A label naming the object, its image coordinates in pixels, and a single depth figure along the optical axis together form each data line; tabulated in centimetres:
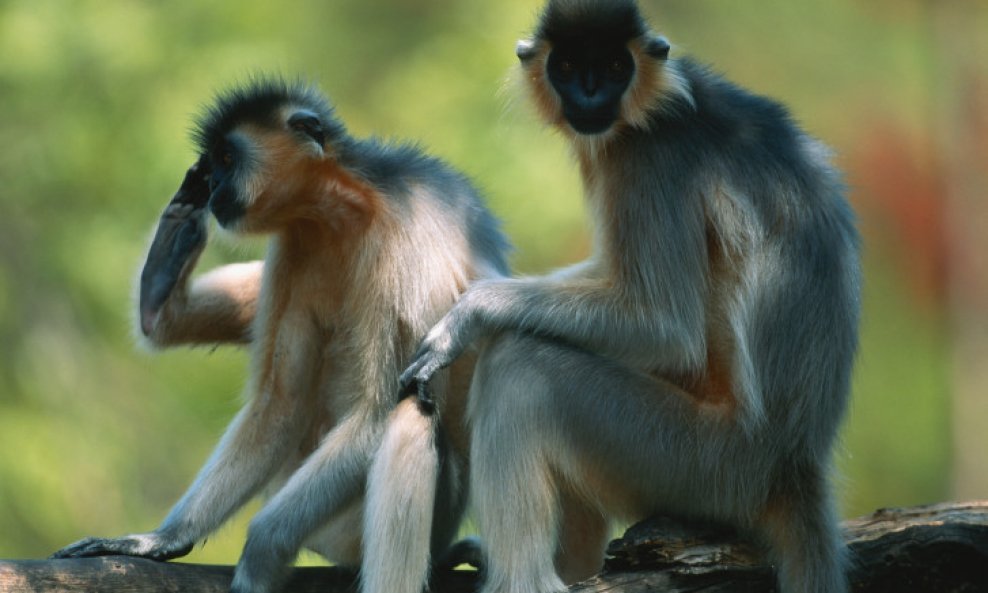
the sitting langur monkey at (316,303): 975
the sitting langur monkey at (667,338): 903
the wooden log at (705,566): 906
